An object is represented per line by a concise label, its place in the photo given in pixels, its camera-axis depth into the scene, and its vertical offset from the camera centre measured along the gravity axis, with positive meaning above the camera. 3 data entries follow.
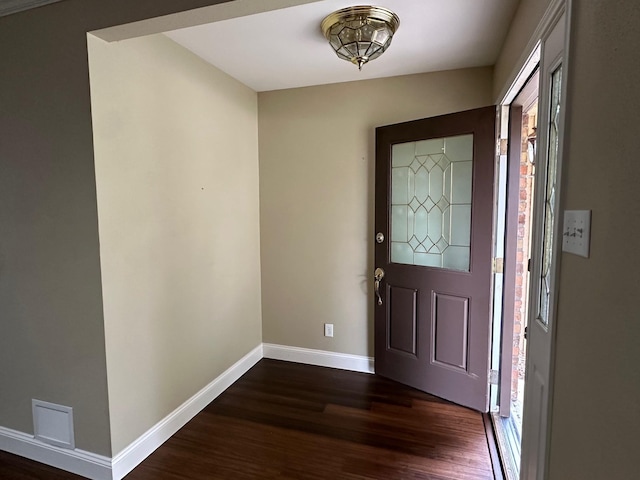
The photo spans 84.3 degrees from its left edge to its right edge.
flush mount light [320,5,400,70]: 1.88 +0.99
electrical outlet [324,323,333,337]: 3.18 -1.08
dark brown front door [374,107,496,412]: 2.38 -0.33
